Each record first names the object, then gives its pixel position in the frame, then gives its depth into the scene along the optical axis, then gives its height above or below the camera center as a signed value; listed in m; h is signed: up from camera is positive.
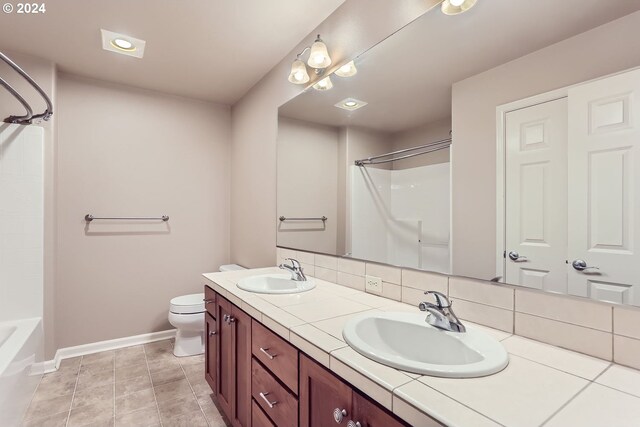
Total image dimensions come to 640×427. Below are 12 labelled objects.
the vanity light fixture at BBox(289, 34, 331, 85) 1.75 +0.89
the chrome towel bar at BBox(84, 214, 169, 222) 2.62 -0.05
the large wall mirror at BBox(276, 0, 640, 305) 0.82 +0.19
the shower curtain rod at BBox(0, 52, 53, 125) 1.88 +0.65
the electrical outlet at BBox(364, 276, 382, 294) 1.49 -0.35
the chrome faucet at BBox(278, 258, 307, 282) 1.85 -0.35
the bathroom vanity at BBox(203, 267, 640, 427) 0.62 -0.39
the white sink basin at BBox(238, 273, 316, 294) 1.67 -0.41
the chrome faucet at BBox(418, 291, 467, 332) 1.02 -0.34
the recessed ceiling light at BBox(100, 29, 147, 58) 2.03 +1.16
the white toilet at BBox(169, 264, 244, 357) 2.49 -0.88
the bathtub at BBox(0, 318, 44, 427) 1.53 -0.87
